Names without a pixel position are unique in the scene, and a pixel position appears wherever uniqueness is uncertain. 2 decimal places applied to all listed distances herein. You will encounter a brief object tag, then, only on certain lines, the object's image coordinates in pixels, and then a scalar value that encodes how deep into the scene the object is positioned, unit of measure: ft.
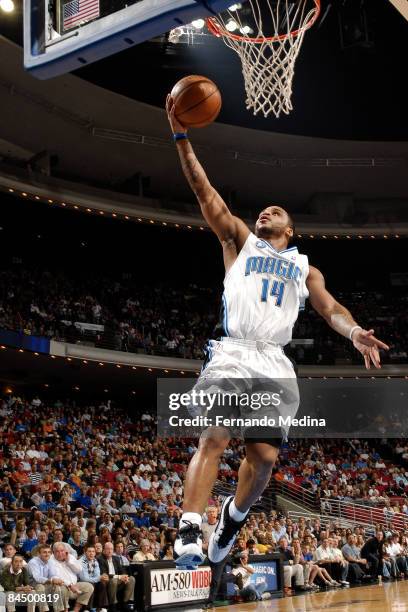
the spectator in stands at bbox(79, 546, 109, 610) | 31.50
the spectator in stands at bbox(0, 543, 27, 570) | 28.99
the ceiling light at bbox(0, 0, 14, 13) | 57.77
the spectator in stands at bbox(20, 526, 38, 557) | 33.30
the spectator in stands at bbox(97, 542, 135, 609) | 32.01
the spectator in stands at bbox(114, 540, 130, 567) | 34.09
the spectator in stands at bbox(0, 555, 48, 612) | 28.68
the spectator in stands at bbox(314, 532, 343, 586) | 44.91
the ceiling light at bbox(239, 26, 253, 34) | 54.44
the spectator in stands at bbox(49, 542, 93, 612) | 30.37
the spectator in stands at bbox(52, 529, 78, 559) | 31.48
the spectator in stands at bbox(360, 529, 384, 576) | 47.83
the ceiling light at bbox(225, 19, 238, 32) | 55.15
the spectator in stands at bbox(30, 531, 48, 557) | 30.40
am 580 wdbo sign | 33.09
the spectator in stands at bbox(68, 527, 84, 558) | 34.42
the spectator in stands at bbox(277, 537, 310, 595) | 41.93
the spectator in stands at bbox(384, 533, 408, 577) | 50.33
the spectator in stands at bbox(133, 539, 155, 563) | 35.24
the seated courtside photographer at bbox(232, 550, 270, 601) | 37.32
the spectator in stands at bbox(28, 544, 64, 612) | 29.45
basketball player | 12.08
